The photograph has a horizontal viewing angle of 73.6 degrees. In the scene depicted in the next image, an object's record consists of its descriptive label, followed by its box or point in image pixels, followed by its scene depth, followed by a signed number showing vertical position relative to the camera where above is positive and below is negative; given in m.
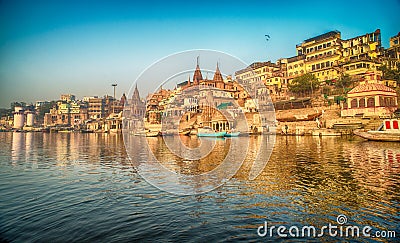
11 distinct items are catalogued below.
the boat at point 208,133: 52.43 -0.65
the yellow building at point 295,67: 67.33 +16.19
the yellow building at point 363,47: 57.25 +17.94
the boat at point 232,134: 51.79 -0.85
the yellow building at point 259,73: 74.94 +16.41
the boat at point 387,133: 28.80 -0.49
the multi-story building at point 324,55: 59.47 +17.50
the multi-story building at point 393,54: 55.04 +15.87
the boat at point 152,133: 61.25 -0.77
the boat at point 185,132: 65.09 -0.50
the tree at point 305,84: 57.47 +9.79
